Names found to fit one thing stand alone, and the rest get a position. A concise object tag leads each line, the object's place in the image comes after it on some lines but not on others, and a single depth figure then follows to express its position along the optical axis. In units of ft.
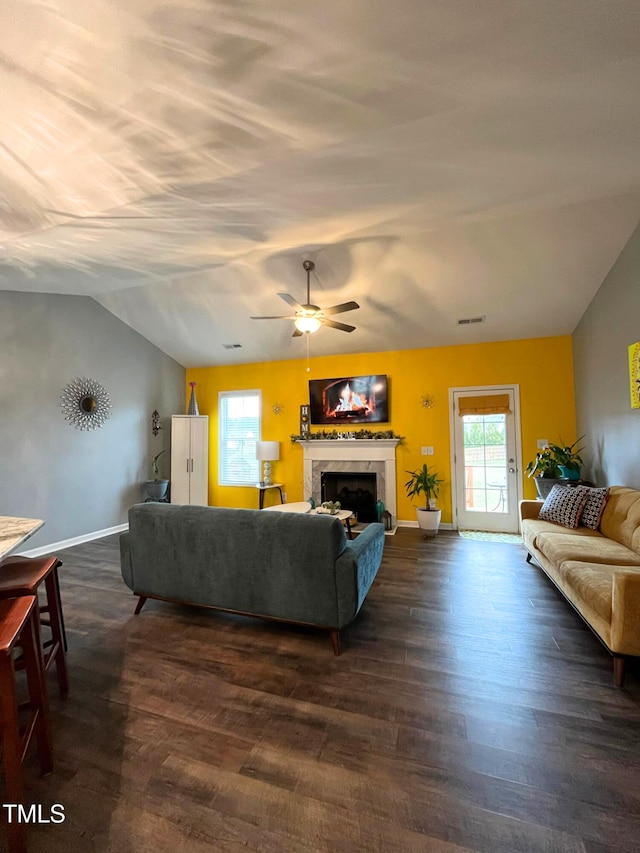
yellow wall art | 10.60
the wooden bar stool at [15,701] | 3.65
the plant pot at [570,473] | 13.52
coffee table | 14.87
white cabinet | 19.69
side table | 19.29
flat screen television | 18.39
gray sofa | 7.12
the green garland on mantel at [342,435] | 17.99
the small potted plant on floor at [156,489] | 17.54
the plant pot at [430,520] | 15.92
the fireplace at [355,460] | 17.88
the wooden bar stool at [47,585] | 5.34
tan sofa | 6.06
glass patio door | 16.43
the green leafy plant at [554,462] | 13.96
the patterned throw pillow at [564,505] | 11.14
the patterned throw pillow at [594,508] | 10.77
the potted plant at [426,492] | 15.96
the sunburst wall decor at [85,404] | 14.84
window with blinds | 21.11
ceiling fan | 11.24
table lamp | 19.34
